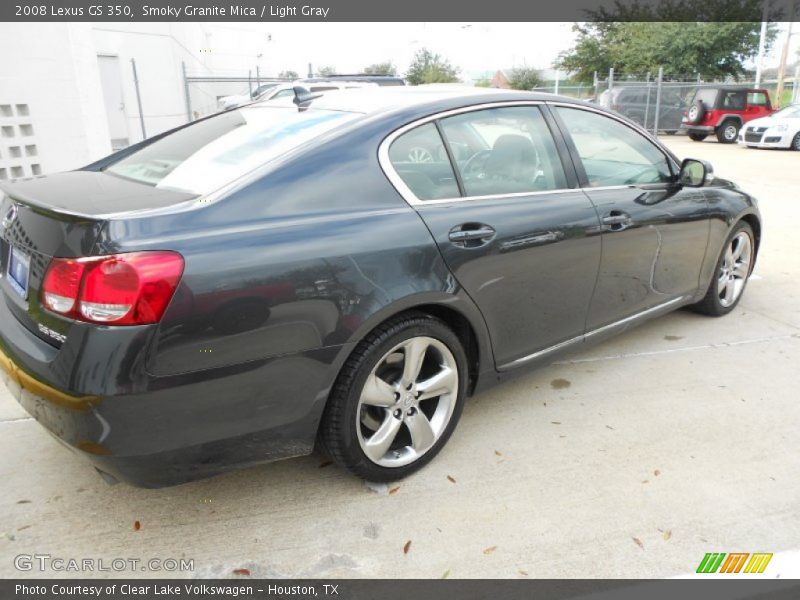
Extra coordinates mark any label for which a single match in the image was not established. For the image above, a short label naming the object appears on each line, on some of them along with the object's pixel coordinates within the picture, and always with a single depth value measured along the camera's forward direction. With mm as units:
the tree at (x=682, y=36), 31719
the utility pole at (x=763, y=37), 25578
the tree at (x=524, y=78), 46884
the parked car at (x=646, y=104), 22562
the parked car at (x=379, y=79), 13555
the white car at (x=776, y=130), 17375
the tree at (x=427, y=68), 45944
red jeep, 20297
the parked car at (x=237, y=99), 16980
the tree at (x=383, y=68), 52100
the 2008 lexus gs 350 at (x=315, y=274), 1979
